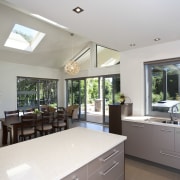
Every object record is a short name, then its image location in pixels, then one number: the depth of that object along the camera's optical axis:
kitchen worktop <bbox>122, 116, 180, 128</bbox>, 3.09
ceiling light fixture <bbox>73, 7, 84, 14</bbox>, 2.11
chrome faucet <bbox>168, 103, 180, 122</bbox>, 3.44
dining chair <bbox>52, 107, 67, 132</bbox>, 4.76
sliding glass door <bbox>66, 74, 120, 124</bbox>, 6.66
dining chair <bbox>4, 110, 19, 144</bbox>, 4.19
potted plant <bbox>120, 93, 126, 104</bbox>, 3.94
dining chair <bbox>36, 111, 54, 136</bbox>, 4.35
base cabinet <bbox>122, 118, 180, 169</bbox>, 2.77
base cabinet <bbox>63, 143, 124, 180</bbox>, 1.24
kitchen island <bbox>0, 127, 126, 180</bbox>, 1.09
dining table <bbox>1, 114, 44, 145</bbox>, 3.73
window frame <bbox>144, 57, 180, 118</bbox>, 3.84
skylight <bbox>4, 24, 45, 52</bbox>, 5.39
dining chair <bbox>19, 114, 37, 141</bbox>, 3.85
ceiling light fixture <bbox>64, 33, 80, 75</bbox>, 4.69
